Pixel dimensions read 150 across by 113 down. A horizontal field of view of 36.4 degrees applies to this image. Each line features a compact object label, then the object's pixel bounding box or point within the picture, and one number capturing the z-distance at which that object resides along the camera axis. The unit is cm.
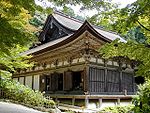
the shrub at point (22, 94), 1237
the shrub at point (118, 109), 1396
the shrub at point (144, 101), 885
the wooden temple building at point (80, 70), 1470
